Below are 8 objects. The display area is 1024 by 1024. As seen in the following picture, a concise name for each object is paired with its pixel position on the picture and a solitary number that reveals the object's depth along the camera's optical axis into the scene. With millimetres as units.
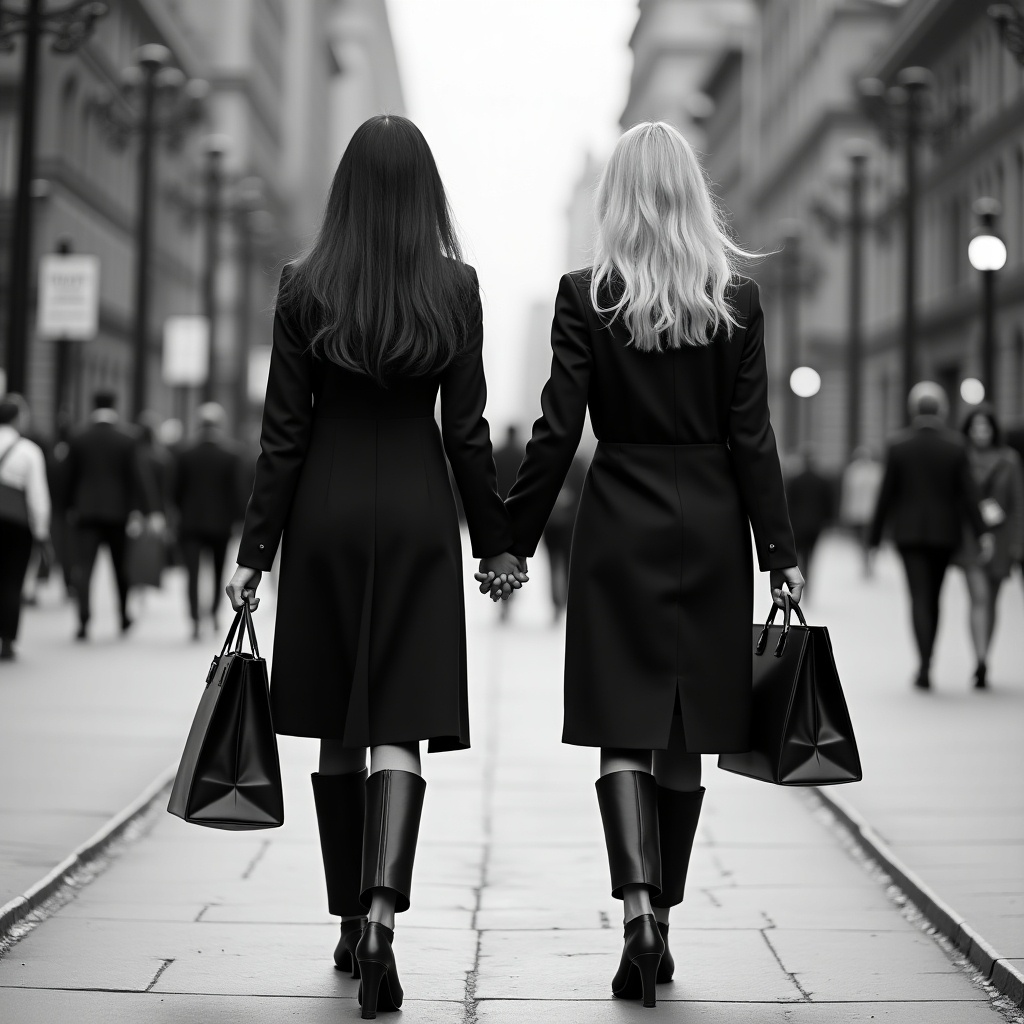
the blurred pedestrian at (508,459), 18906
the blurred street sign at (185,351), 29422
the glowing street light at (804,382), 42844
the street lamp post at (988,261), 19219
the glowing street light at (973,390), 37062
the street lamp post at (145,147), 24219
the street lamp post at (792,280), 45094
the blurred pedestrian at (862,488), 27250
